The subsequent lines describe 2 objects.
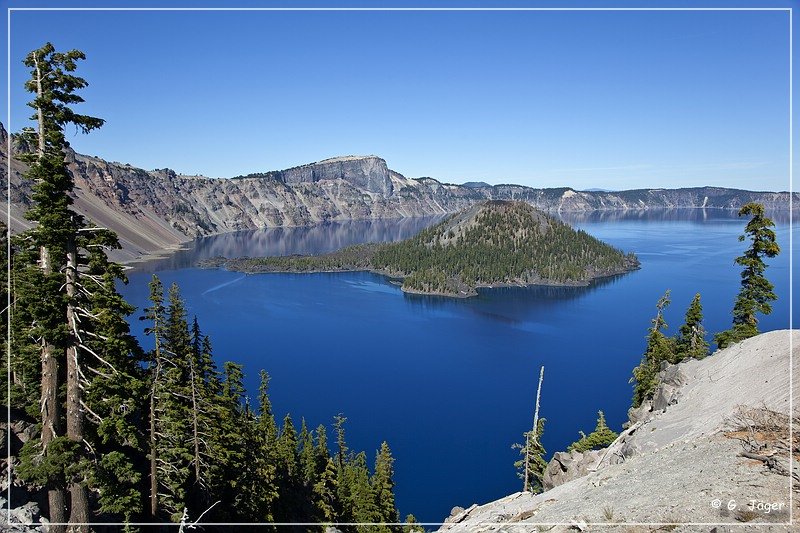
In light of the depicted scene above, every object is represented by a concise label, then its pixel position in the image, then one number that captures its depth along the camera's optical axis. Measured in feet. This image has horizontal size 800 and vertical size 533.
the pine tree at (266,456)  116.06
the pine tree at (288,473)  140.46
